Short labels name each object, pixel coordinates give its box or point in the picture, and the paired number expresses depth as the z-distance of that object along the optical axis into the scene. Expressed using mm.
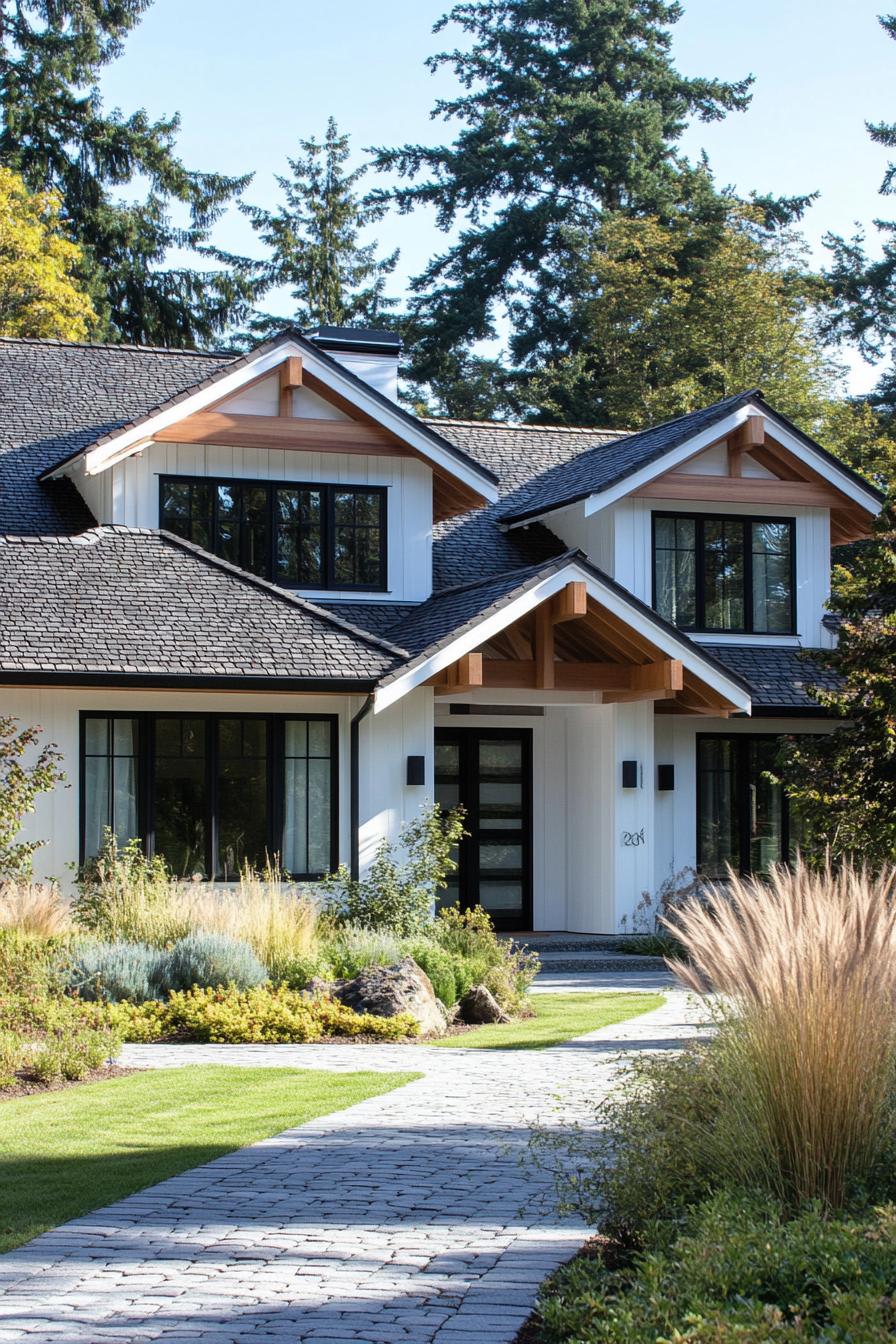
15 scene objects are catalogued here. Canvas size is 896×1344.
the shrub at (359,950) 14211
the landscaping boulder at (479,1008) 13508
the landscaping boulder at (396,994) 12742
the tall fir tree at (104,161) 39844
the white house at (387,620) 17500
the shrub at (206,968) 13180
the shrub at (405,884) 16516
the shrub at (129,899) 14289
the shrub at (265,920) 13922
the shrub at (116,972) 12656
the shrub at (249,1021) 12109
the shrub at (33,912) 13949
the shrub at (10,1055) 10016
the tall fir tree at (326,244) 46656
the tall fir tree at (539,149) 44312
